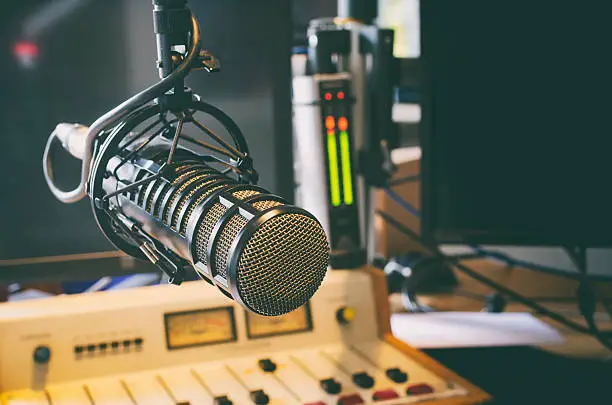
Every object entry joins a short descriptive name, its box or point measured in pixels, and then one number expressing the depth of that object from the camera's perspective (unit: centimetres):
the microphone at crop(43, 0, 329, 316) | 50
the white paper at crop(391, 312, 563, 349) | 136
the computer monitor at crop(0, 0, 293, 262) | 121
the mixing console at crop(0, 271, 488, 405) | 107
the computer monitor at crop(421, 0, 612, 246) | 129
